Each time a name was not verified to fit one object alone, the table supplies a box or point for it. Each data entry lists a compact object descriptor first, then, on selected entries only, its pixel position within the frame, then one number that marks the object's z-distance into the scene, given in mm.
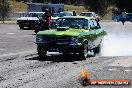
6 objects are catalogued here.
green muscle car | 15602
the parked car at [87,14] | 49281
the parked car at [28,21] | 40188
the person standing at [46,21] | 27703
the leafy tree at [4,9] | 58109
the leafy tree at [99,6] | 88625
